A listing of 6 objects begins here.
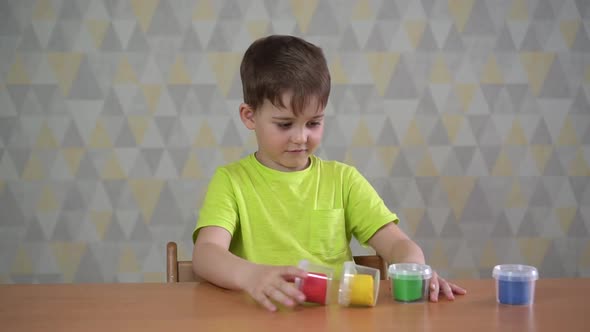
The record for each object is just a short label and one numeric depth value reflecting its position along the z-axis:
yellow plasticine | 1.04
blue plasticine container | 1.05
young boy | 1.41
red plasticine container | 1.04
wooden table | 0.95
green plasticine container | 1.08
